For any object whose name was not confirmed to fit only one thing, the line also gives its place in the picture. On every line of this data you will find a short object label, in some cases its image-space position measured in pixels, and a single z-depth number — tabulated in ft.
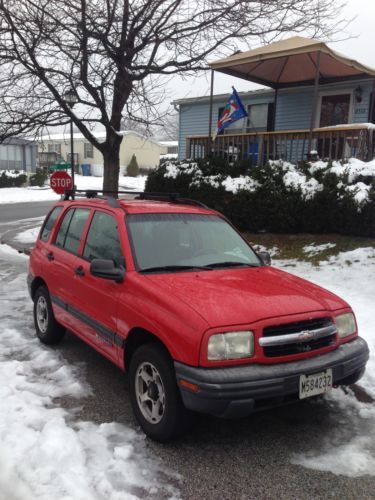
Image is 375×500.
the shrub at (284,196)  28.04
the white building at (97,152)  172.24
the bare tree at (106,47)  33.24
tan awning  35.04
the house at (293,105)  34.96
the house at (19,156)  130.11
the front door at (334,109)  48.55
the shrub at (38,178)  122.31
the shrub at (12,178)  116.16
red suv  9.68
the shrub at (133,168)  164.14
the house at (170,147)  211.16
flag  39.82
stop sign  39.58
